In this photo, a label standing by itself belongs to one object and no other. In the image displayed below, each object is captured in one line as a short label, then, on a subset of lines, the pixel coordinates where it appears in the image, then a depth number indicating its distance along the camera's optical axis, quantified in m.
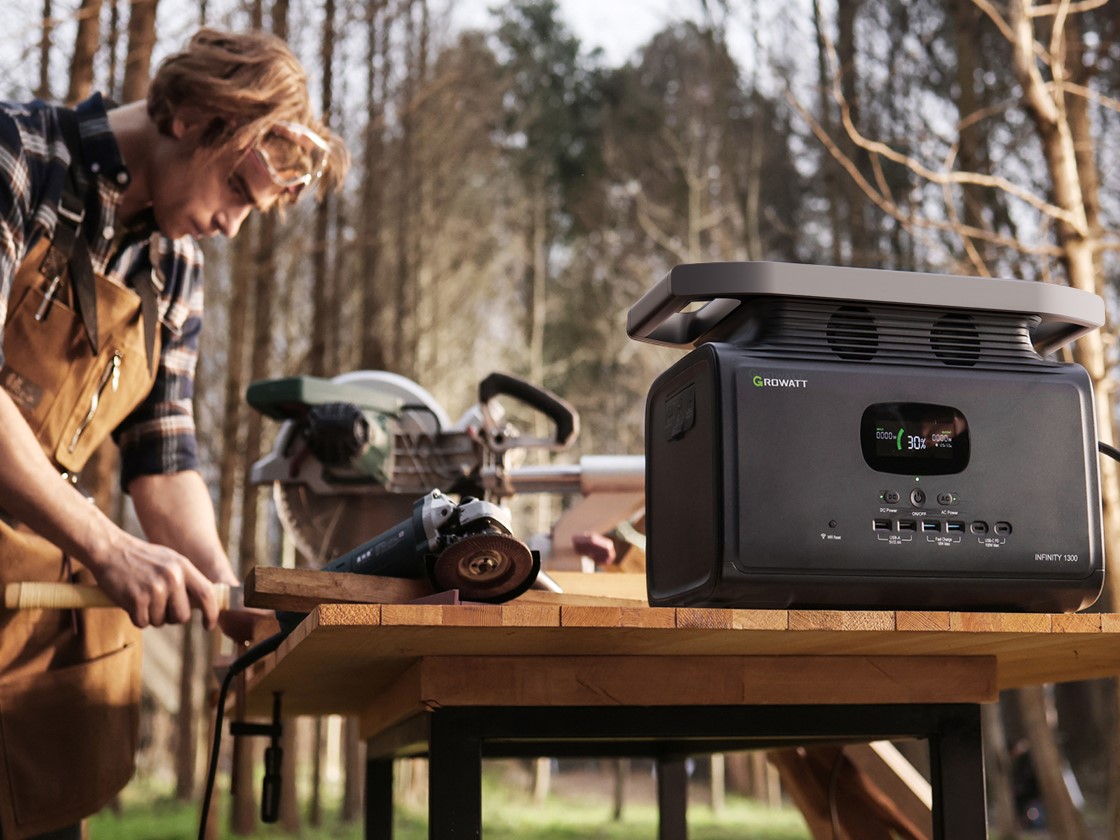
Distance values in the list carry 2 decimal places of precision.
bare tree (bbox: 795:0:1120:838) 4.32
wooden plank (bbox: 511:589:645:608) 1.56
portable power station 1.40
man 2.33
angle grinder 1.44
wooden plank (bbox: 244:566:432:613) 1.42
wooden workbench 1.32
